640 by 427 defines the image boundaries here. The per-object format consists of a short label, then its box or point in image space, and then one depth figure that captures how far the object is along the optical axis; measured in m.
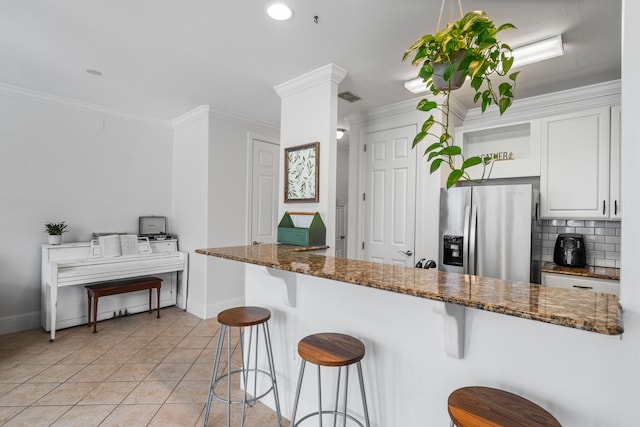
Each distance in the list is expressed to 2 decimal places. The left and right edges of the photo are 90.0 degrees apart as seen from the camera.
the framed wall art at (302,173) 2.73
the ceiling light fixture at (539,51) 2.14
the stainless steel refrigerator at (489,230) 2.71
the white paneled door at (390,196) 3.46
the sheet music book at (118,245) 3.59
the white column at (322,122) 2.67
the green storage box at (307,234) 2.54
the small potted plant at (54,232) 3.42
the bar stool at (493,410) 0.96
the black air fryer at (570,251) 2.94
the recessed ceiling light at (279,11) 1.90
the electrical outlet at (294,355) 2.01
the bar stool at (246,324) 1.89
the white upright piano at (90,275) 3.24
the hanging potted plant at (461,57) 1.24
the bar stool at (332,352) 1.38
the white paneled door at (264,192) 4.32
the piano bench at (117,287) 3.33
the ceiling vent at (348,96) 3.20
